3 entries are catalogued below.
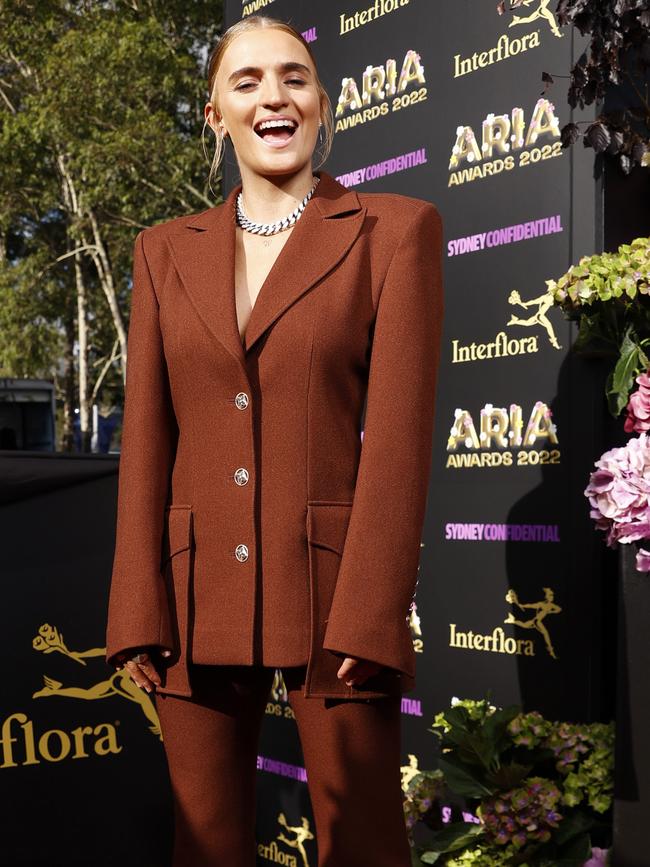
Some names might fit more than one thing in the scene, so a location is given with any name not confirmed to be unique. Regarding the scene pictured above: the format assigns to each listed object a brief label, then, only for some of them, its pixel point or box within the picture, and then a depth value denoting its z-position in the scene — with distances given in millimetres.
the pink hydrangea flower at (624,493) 2988
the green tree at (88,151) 19844
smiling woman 2312
